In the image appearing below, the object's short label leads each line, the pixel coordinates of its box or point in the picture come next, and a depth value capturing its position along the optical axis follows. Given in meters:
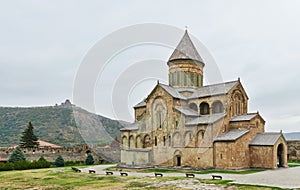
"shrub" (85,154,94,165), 43.09
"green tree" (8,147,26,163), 36.88
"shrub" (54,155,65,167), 39.47
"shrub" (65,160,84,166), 41.73
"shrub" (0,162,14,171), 34.06
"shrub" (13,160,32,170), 34.94
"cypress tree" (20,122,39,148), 47.88
